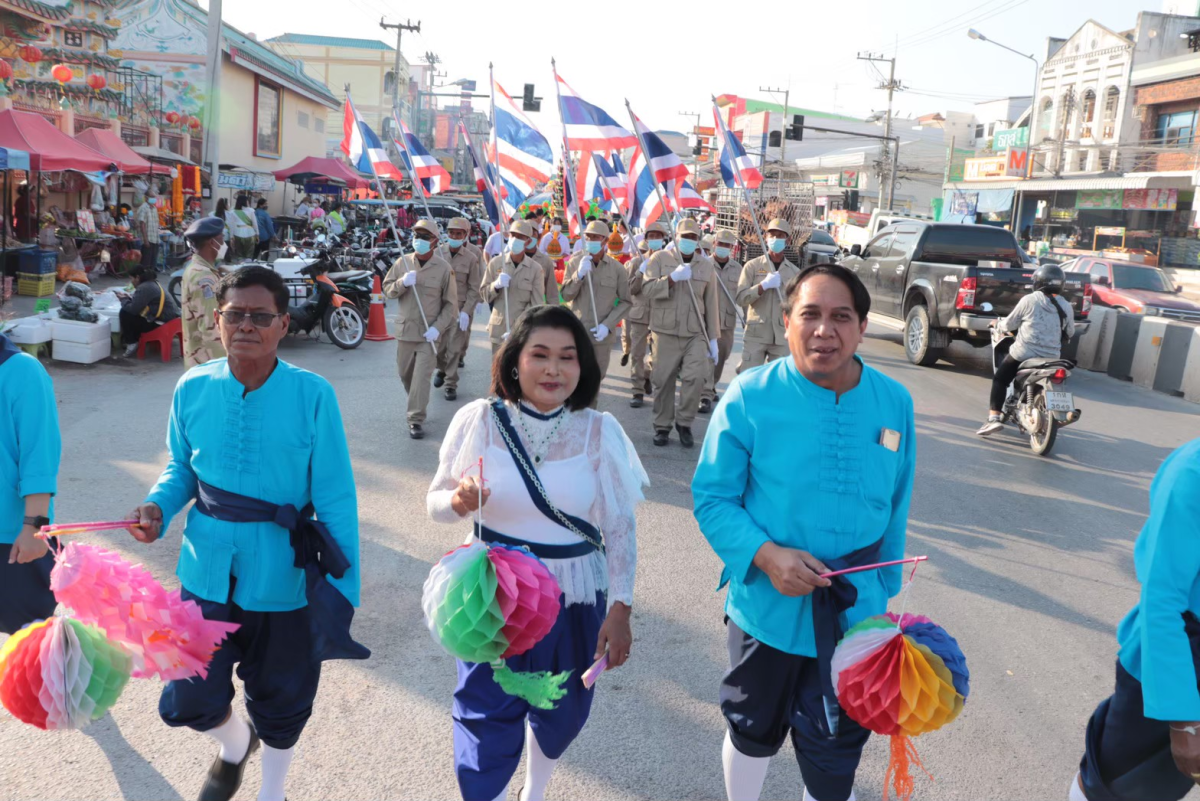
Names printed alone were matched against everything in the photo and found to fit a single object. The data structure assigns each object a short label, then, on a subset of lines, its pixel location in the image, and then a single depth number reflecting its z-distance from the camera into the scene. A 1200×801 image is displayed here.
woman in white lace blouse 2.81
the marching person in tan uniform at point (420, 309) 8.84
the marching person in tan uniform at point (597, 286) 10.62
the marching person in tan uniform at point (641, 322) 10.03
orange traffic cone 14.90
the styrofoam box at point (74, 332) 11.05
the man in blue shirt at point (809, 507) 2.70
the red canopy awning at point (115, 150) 18.78
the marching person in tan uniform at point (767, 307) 9.53
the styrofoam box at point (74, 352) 11.05
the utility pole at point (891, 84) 48.38
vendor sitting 11.52
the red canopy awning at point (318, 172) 30.06
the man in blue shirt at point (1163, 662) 2.38
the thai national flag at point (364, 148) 12.55
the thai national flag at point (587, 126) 11.34
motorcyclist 9.17
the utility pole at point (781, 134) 35.19
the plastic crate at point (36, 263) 15.36
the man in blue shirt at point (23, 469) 3.11
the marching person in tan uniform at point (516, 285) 10.17
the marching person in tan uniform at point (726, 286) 11.18
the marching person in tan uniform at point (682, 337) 8.90
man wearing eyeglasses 2.87
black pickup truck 13.13
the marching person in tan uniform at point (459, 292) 10.17
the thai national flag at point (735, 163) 12.37
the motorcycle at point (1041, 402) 8.96
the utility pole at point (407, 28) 50.47
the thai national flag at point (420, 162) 13.39
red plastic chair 11.73
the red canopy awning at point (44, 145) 14.73
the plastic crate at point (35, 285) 15.41
